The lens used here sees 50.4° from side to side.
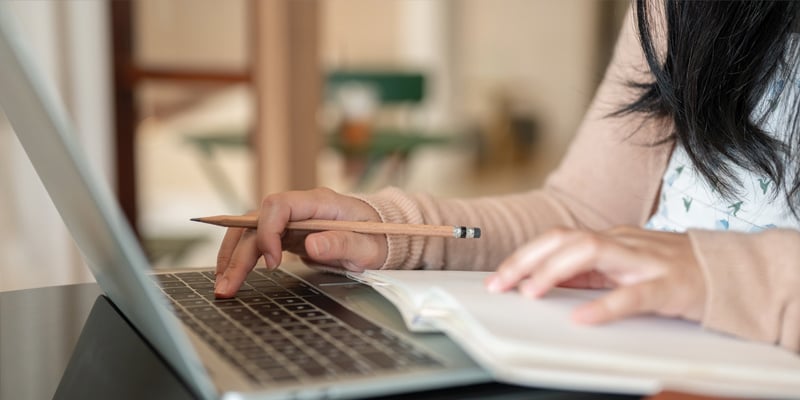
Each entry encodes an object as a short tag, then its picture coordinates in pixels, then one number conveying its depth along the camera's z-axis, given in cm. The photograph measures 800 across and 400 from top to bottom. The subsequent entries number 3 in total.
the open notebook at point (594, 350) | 40
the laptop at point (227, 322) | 39
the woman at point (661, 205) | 48
